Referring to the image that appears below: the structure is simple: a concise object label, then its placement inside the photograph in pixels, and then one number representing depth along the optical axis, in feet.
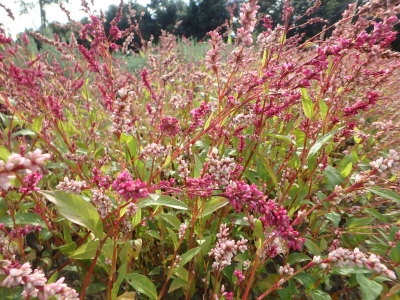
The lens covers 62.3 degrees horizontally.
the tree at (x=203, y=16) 72.84
